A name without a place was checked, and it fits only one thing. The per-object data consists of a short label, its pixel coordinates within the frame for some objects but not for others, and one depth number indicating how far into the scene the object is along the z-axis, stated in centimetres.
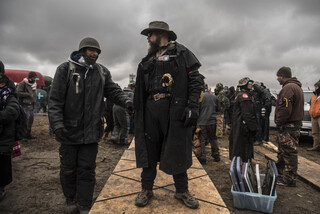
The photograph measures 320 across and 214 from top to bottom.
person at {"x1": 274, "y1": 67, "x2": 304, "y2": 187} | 387
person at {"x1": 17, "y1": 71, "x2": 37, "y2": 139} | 628
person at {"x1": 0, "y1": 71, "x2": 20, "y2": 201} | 291
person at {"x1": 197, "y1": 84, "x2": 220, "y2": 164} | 544
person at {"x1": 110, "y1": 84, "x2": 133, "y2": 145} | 671
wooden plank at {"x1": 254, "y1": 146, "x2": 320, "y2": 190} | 422
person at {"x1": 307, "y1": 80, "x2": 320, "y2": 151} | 693
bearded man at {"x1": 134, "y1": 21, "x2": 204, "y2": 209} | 228
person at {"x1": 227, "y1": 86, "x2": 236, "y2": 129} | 987
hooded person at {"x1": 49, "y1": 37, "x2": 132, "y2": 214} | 247
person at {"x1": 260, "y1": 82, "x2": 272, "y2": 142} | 751
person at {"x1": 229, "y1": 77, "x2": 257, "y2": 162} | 429
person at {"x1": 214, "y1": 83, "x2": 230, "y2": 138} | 845
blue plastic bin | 299
